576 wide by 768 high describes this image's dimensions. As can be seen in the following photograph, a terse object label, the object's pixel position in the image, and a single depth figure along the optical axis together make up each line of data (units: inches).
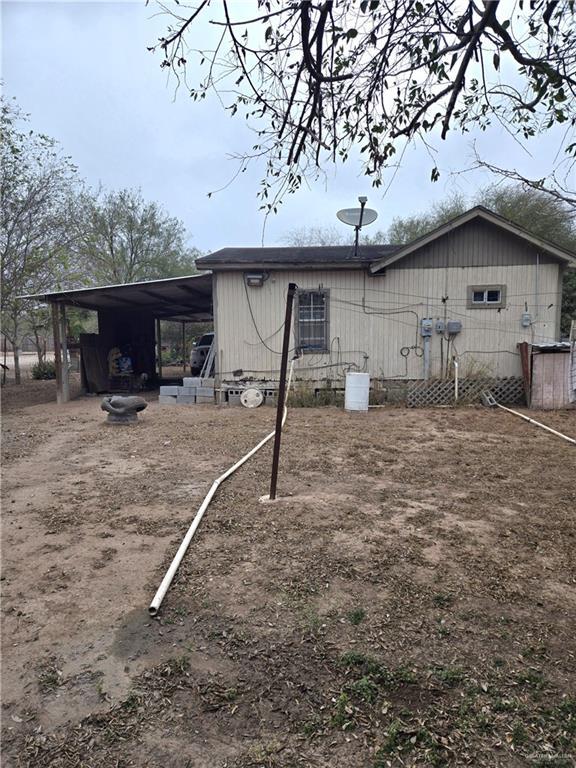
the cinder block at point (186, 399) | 424.8
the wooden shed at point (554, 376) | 358.0
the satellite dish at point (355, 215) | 408.2
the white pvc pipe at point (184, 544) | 101.3
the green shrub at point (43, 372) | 706.2
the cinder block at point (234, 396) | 414.6
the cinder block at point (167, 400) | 428.1
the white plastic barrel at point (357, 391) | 360.8
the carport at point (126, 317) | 430.3
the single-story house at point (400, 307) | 385.1
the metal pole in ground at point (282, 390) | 153.7
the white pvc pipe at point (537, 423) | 258.5
